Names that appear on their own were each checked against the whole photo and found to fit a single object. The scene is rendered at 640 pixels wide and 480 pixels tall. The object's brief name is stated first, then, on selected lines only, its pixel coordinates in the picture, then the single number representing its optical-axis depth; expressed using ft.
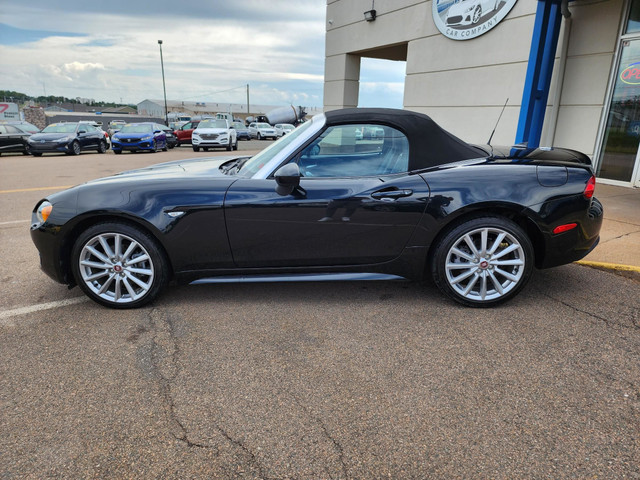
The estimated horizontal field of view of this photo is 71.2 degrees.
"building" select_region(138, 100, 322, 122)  256.52
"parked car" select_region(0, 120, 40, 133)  59.06
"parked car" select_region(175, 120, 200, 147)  86.69
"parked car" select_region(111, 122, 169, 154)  62.18
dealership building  25.66
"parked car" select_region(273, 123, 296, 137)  131.05
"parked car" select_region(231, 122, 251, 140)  114.93
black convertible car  10.46
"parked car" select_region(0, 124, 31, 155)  56.08
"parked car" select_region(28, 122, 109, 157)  56.18
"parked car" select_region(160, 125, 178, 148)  79.39
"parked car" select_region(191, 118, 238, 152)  67.15
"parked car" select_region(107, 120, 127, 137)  87.61
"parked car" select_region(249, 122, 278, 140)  125.46
